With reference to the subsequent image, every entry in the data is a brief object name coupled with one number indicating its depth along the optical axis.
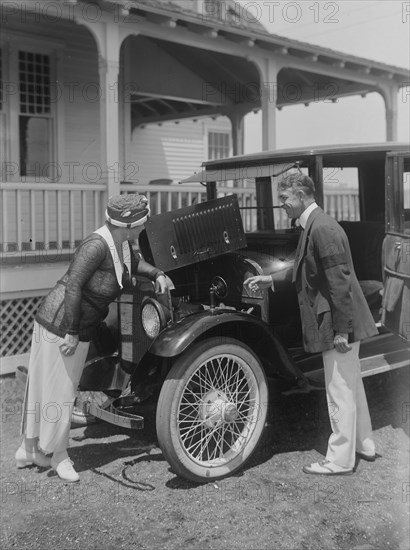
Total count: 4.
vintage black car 4.13
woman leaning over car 4.04
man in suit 4.07
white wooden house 7.87
